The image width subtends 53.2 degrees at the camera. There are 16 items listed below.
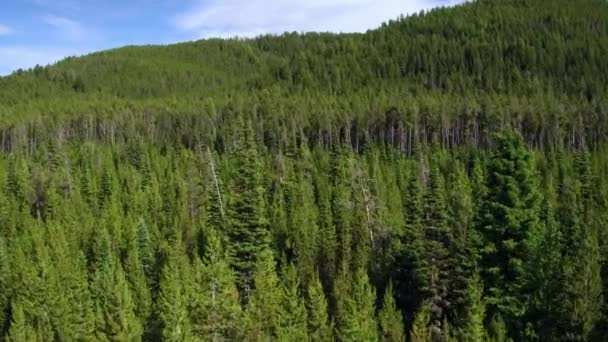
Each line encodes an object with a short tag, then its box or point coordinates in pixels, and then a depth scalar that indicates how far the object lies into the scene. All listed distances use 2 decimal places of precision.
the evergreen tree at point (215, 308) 29.67
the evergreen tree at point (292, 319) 33.41
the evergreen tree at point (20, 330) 41.50
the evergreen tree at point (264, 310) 34.28
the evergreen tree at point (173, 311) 32.72
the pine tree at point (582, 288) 30.45
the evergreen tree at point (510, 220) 31.84
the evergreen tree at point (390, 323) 34.72
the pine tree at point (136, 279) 44.59
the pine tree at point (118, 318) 36.00
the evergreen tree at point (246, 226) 46.71
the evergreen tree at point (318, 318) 34.41
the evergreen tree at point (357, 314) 30.31
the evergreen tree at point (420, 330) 31.25
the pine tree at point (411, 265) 41.94
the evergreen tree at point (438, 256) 40.06
